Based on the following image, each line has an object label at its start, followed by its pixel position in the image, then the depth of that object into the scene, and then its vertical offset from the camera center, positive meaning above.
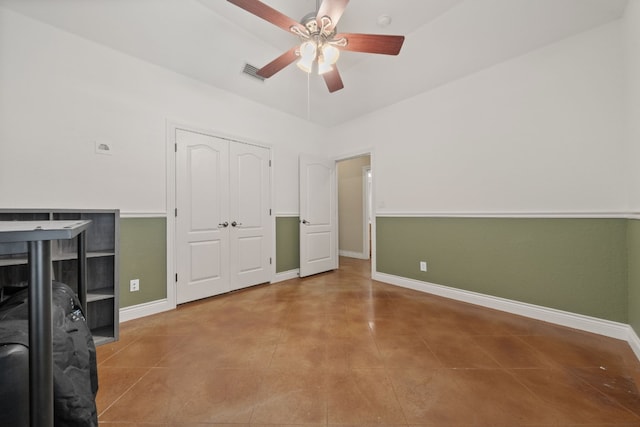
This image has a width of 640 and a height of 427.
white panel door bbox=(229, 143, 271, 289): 3.19 +0.01
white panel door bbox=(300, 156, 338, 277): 3.90 -0.02
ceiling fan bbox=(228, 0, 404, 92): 1.63 +1.38
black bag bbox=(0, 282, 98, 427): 0.62 -0.43
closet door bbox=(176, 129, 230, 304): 2.73 +0.01
